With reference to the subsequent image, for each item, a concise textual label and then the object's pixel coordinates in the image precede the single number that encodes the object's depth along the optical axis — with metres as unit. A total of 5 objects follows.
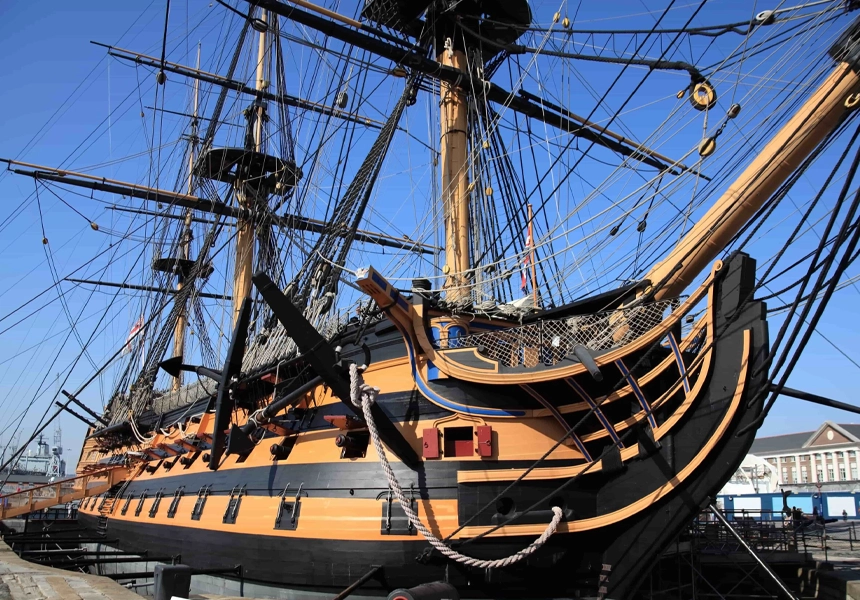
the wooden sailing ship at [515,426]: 7.18
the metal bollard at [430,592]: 6.97
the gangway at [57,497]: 20.22
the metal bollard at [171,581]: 7.67
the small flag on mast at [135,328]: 28.25
